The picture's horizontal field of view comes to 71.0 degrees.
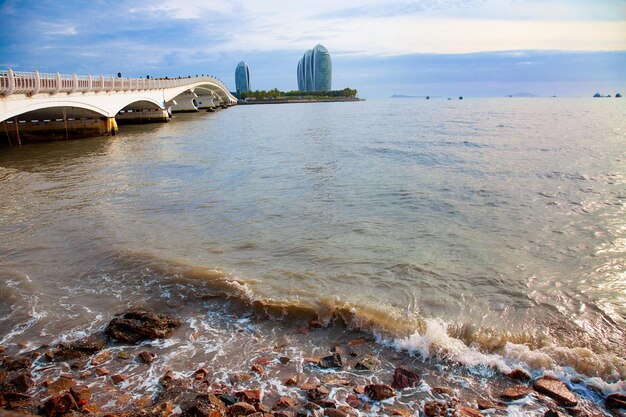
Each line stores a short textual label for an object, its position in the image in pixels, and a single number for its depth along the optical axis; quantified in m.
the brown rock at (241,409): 5.08
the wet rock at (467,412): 5.10
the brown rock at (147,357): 6.30
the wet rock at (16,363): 6.02
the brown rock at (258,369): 6.02
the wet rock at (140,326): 6.95
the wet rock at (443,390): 5.57
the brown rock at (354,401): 5.32
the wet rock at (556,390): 5.39
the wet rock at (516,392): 5.48
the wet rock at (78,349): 6.38
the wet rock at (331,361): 6.15
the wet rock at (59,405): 5.07
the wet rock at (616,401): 5.32
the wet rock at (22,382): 5.56
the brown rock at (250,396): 5.34
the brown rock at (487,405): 5.29
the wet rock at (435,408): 5.16
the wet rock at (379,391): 5.47
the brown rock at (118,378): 5.82
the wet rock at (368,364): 6.11
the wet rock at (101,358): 6.28
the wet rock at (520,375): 5.89
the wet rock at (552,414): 5.06
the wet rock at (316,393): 5.41
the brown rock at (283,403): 5.25
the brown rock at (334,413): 5.09
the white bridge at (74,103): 25.19
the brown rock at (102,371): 6.00
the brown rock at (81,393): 5.37
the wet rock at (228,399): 5.30
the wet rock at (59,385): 5.58
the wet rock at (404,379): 5.73
